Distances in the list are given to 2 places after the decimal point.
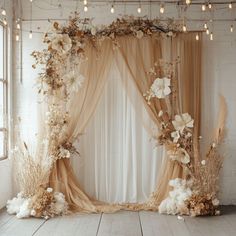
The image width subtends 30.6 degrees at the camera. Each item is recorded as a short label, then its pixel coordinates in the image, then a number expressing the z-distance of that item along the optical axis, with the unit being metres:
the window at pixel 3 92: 6.10
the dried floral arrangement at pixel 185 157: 5.65
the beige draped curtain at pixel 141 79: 6.04
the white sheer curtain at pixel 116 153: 6.25
